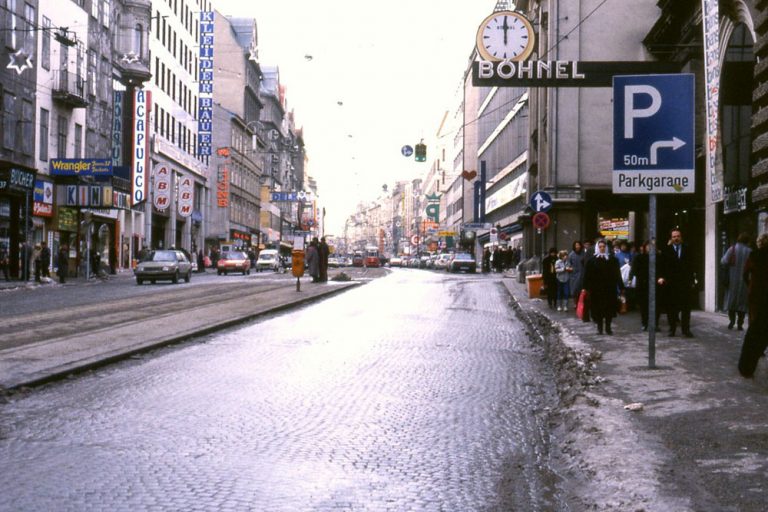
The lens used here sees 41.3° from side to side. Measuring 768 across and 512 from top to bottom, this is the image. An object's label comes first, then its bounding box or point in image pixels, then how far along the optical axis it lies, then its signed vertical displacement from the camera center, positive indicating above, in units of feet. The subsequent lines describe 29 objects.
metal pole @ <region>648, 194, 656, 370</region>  33.22 -0.32
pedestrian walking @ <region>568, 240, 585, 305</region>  73.41 -0.48
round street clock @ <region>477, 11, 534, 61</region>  86.43 +18.71
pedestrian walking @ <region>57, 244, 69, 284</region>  136.15 -1.38
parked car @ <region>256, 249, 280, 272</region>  244.22 -1.60
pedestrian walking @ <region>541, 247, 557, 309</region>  77.46 -1.45
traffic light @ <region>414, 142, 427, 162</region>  152.05 +15.64
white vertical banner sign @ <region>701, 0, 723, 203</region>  56.03 +9.86
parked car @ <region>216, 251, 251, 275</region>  200.95 -1.77
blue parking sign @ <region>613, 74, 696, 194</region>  32.48 +4.01
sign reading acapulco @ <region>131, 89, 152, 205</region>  183.32 +19.82
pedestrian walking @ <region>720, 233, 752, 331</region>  53.42 -1.10
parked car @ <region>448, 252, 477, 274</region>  226.79 -1.43
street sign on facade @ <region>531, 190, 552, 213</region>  96.12 +5.37
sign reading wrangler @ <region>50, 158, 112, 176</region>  142.00 +12.00
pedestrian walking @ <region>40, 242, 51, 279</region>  132.77 -1.12
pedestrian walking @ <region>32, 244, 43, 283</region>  129.80 -0.99
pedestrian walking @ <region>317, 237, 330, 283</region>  136.77 -0.47
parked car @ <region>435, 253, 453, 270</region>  263.94 -1.21
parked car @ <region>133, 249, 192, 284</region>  135.54 -1.89
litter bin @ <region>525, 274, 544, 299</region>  95.30 -2.57
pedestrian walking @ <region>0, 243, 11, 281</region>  130.11 -1.15
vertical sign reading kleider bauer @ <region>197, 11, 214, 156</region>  227.81 +39.04
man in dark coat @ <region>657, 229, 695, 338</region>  50.19 -1.26
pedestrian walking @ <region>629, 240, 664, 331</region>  52.31 -1.26
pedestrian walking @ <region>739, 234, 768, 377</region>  32.55 -1.74
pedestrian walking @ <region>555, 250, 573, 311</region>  74.02 -1.53
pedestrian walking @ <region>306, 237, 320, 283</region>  135.85 -0.81
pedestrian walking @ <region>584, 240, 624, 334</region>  52.85 -1.44
